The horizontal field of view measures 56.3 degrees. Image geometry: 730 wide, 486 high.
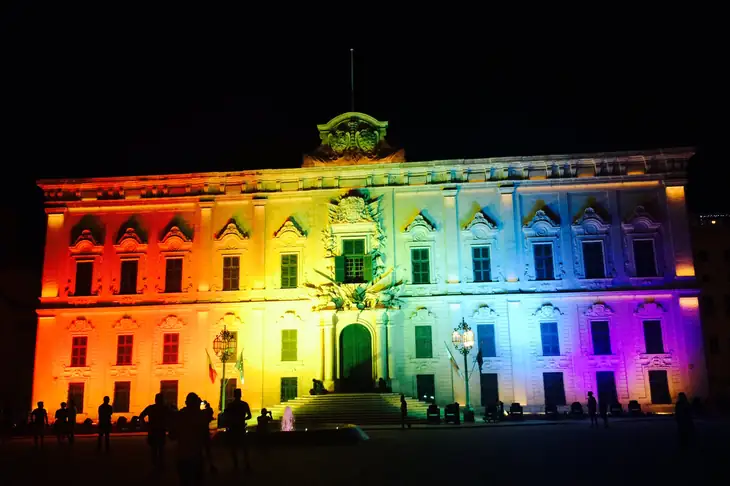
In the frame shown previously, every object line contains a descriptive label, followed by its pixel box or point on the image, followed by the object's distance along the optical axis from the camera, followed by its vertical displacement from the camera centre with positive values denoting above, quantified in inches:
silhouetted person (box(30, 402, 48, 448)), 981.2 -48.5
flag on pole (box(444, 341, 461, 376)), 1404.7 +25.7
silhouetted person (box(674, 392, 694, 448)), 721.0 -53.8
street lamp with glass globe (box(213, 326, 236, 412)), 1294.4 +66.3
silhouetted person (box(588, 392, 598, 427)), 1108.5 -59.6
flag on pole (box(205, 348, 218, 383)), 1461.6 +19.6
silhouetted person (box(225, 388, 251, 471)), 631.8 -36.7
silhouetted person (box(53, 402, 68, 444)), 987.3 -54.4
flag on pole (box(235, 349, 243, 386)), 1443.8 +30.4
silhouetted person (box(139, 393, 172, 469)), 656.4 -46.7
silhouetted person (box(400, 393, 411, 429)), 1165.7 -60.4
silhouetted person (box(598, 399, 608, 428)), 1057.5 -57.6
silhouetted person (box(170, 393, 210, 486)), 392.2 -36.4
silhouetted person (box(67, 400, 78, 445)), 971.6 -53.6
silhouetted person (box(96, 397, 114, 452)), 860.0 -46.2
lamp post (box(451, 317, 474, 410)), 1280.8 +68.9
